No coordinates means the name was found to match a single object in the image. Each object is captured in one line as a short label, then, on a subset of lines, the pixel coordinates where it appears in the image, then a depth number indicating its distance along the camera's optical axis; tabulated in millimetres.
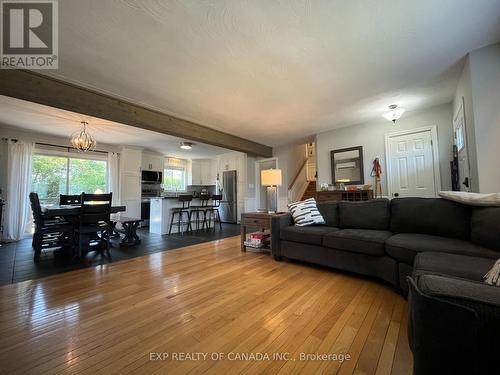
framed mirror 4609
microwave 6734
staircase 6941
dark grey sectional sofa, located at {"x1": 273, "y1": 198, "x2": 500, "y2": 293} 1769
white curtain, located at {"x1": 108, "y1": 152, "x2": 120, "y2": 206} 5914
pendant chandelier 4035
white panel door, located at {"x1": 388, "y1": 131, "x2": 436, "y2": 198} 3881
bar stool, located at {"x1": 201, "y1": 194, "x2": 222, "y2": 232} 5633
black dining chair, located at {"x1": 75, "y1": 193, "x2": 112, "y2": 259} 3180
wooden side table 3122
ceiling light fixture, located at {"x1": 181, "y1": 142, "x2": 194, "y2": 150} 5635
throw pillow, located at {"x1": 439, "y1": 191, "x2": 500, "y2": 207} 1747
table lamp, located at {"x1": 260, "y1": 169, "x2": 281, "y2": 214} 3656
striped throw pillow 2957
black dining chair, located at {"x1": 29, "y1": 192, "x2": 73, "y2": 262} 3139
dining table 3064
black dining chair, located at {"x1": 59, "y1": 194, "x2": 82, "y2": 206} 4126
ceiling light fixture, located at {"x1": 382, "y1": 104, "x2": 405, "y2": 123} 3708
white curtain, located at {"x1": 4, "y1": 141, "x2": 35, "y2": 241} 4367
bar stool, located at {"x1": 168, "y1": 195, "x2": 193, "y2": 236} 4969
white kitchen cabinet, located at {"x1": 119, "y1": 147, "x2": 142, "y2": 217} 6039
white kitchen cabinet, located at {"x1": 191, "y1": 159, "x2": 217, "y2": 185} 8204
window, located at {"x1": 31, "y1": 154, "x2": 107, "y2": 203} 4934
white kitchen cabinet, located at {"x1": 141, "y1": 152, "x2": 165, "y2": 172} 6832
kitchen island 4933
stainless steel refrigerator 7012
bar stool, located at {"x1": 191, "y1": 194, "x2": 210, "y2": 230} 5400
